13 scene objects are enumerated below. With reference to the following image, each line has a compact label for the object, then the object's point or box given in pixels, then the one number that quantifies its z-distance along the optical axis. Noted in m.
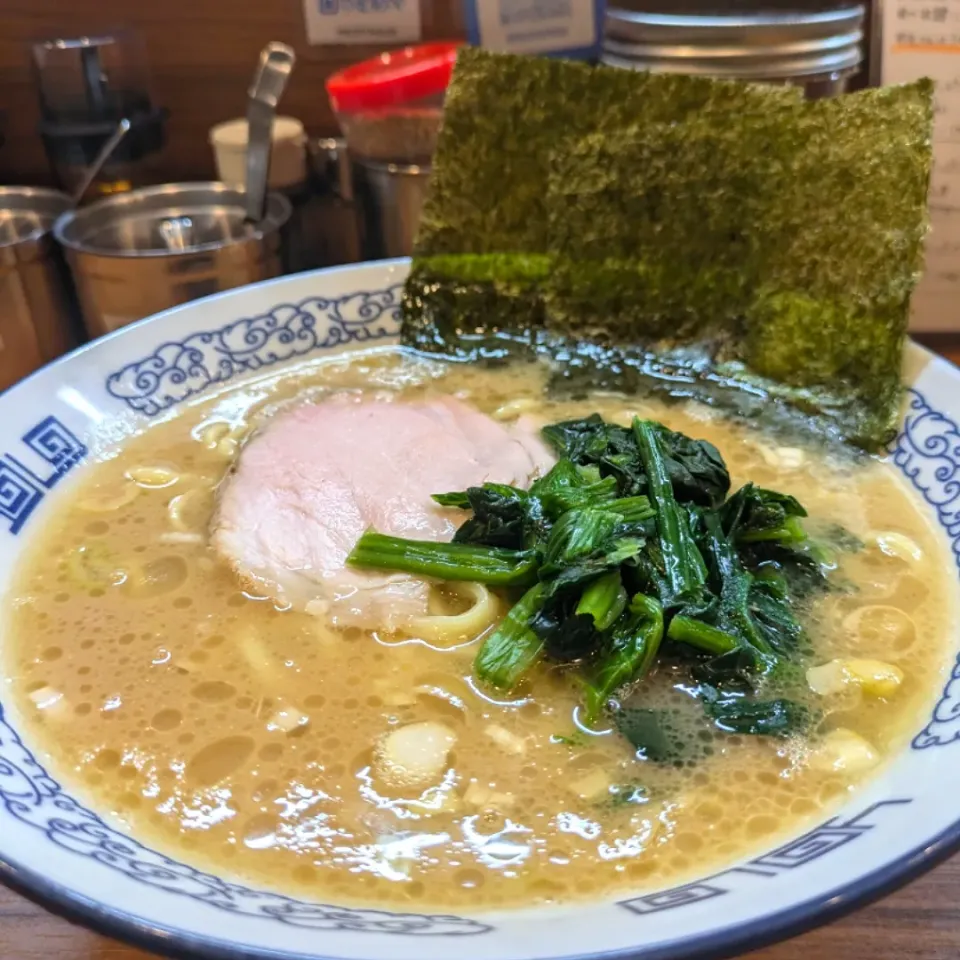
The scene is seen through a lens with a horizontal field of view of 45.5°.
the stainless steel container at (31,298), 0.37
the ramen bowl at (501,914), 0.18
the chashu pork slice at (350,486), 0.28
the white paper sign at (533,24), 0.38
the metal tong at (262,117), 0.37
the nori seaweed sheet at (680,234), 0.32
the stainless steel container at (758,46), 0.34
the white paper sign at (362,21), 0.41
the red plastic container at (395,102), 0.37
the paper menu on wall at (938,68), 0.35
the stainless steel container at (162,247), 0.36
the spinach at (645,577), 0.25
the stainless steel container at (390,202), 0.39
